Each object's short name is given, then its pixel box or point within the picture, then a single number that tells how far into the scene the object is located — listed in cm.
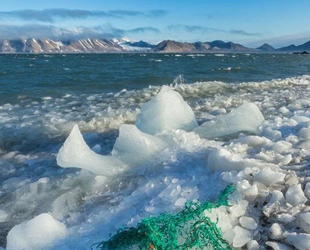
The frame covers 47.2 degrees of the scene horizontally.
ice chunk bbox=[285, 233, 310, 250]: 204
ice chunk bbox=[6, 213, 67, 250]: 240
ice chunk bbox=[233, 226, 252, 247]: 219
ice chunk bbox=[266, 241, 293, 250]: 212
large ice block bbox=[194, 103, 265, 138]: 452
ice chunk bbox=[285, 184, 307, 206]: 243
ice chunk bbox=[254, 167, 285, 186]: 267
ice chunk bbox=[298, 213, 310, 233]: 219
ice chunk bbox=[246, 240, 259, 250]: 217
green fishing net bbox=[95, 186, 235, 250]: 187
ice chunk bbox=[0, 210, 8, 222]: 292
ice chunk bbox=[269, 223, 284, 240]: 221
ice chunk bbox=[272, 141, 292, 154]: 346
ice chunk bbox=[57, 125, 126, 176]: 320
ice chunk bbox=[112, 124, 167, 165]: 358
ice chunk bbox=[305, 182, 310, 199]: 251
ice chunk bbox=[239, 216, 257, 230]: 229
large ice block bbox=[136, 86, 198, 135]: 443
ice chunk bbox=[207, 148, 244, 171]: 296
